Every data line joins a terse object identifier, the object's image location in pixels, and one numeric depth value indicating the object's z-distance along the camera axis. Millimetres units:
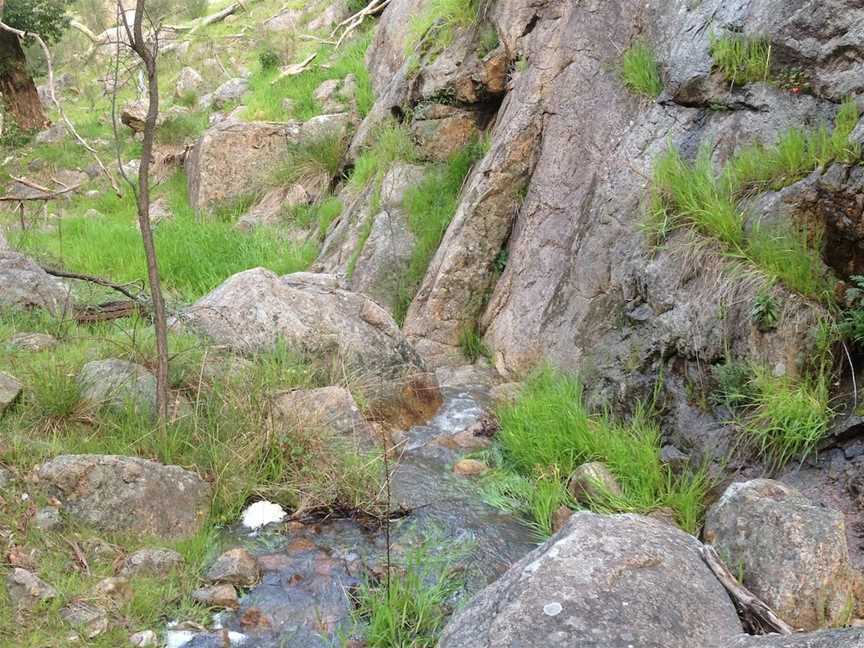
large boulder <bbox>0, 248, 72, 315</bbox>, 5566
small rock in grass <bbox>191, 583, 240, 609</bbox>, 3160
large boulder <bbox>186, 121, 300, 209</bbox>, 10711
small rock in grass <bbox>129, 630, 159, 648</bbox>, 2844
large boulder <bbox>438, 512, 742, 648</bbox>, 2463
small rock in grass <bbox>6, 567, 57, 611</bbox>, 2879
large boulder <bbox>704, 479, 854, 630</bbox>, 2822
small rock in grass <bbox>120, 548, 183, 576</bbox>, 3230
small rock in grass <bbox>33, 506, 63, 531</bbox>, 3352
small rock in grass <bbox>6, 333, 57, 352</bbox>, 4848
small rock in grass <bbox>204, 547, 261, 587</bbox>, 3320
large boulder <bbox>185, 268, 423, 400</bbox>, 5324
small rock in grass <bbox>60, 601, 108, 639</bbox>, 2818
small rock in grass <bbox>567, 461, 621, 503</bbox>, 3838
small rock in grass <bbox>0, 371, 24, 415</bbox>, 4005
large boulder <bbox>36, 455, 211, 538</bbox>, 3502
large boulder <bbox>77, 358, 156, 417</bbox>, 4242
